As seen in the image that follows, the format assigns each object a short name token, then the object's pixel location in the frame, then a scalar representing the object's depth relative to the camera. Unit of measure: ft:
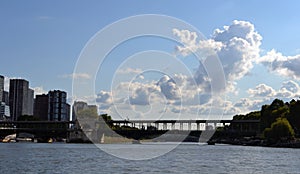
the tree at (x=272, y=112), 560.20
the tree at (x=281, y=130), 497.05
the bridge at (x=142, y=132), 619.26
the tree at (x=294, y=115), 504.55
